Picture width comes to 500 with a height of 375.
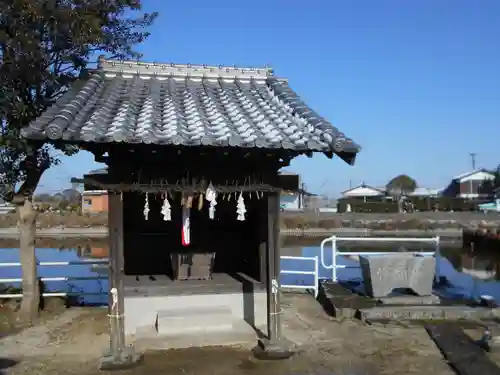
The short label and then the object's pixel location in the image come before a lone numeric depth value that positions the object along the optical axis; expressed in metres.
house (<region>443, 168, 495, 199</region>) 60.53
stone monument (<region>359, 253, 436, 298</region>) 8.45
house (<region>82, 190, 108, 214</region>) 43.05
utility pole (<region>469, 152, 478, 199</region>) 65.62
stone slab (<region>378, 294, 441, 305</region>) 8.23
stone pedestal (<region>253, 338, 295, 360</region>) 5.99
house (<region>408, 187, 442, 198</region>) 79.70
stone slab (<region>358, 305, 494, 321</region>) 7.78
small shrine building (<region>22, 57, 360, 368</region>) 5.54
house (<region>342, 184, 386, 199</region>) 74.62
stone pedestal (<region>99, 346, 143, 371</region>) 5.58
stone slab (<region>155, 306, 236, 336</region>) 6.80
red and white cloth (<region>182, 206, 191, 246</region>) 6.39
